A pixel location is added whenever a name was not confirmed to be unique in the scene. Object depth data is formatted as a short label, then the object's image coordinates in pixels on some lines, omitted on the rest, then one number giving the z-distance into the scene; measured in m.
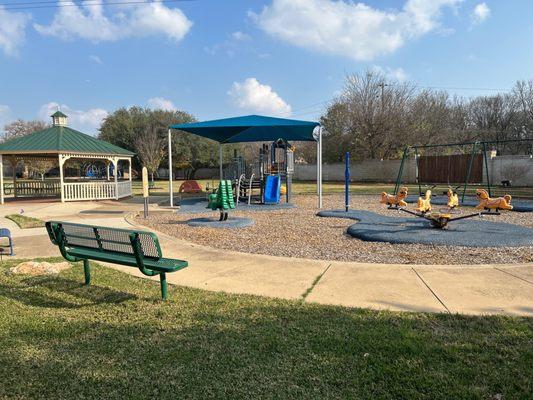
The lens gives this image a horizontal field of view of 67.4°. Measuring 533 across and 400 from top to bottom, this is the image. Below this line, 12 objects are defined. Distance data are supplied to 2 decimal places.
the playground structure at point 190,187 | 21.48
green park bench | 4.27
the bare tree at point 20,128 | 64.79
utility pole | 37.28
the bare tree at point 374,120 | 36.97
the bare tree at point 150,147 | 41.66
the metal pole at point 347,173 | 12.08
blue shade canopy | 14.34
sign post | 12.19
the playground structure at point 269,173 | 16.03
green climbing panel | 10.55
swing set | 10.31
